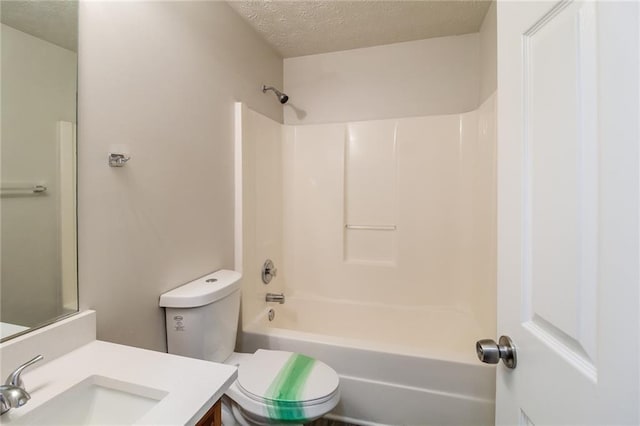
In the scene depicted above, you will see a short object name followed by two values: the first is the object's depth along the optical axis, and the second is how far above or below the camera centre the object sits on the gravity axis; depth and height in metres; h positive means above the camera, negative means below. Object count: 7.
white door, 0.36 +0.00
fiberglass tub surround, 1.67 -0.21
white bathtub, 1.38 -0.82
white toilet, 1.13 -0.71
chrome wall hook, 1.03 +0.18
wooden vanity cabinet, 0.70 -0.51
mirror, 0.78 +0.13
